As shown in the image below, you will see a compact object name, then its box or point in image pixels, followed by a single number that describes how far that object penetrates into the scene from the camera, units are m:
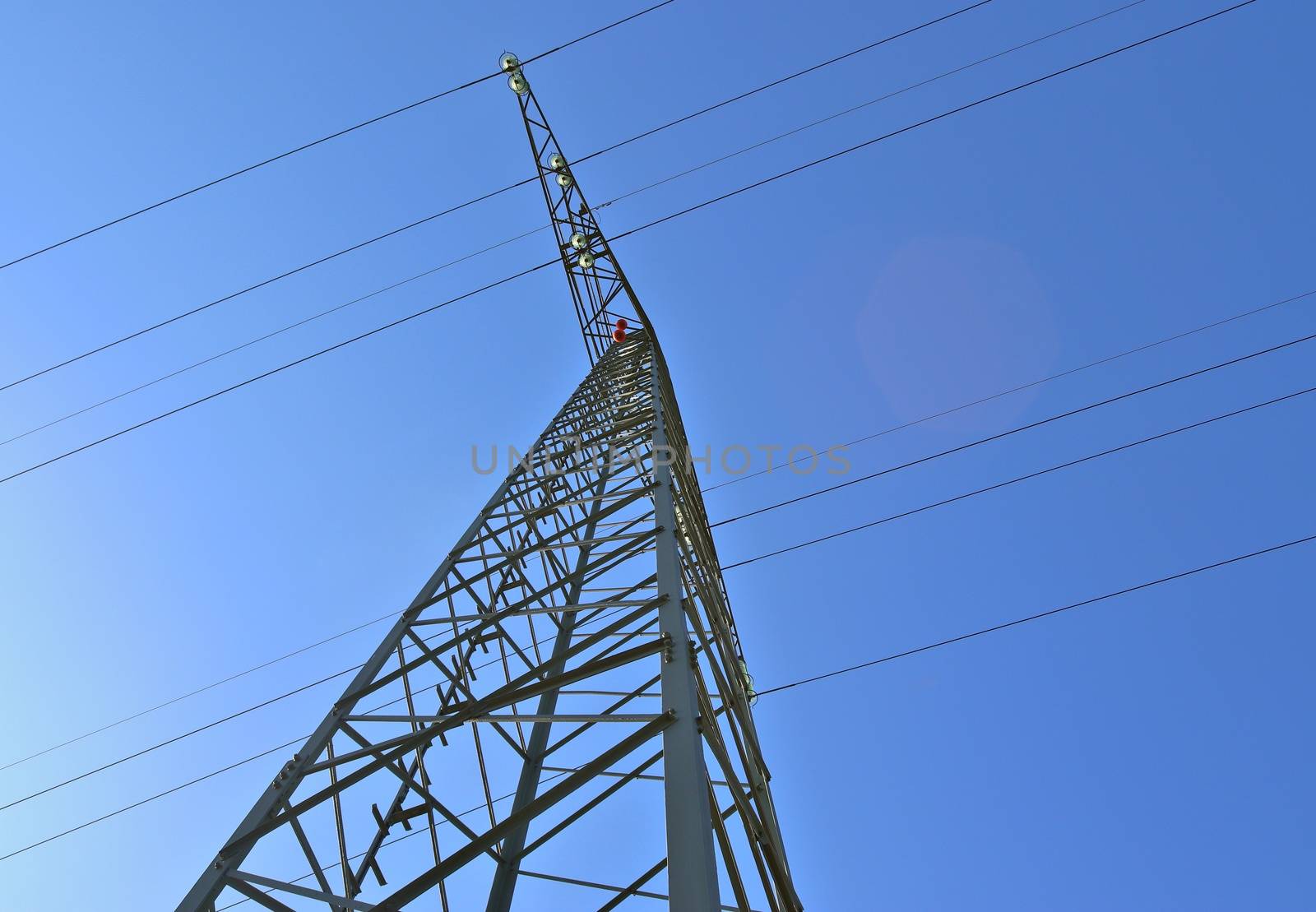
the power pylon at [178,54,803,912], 3.86
